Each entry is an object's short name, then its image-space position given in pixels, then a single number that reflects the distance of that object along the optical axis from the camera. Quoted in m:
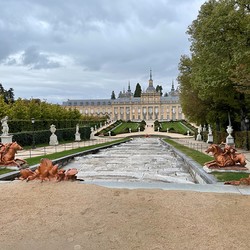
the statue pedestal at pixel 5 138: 13.86
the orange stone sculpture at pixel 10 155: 7.38
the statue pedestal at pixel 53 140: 22.19
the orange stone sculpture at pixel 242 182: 4.82
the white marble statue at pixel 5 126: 13.98
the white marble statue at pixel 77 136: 27.40
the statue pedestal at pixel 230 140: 15.61
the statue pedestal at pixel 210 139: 23.22
